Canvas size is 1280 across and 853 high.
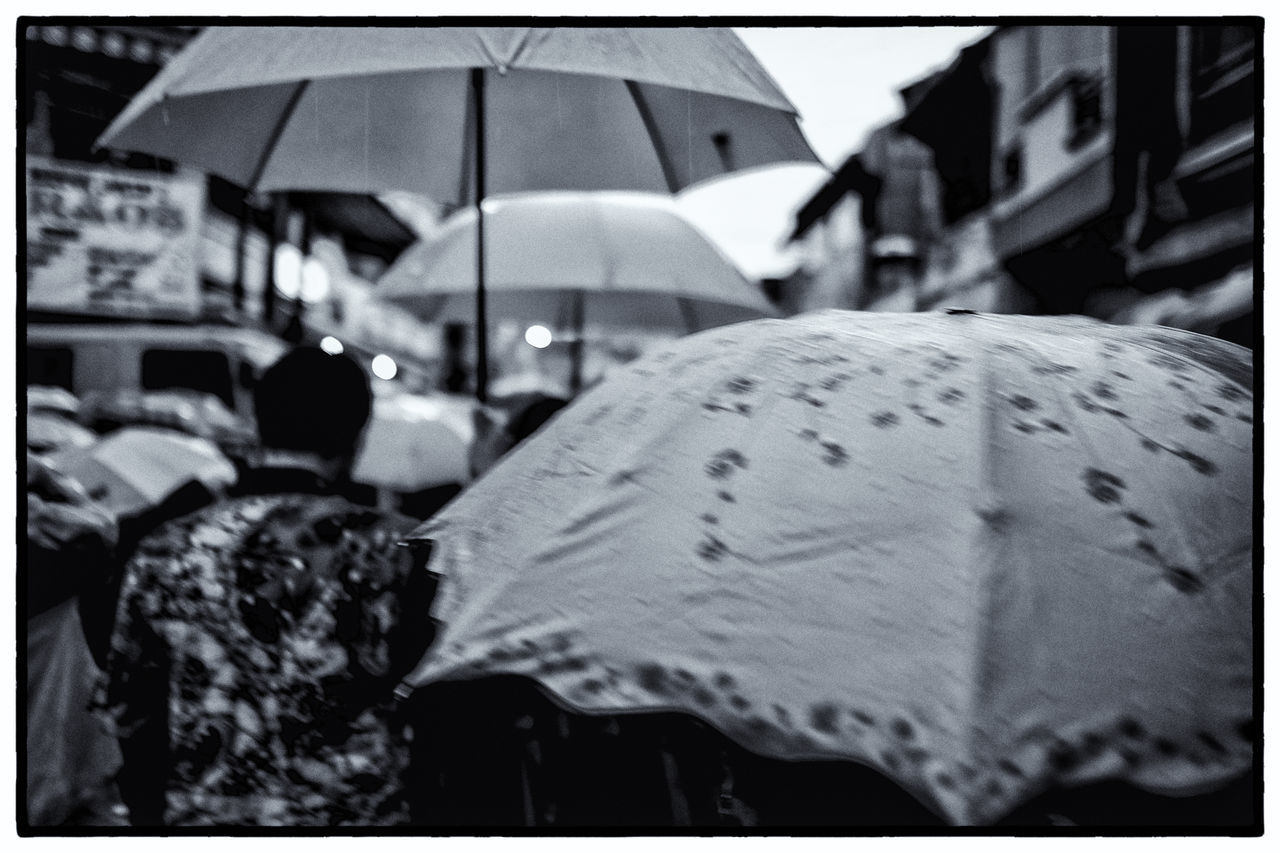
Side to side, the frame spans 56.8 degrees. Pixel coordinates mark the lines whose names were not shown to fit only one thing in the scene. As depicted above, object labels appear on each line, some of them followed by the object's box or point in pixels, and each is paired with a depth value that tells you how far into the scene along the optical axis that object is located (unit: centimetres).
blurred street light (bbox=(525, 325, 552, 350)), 677
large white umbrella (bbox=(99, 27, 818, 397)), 330
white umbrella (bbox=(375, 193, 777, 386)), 567
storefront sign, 354
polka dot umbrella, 184
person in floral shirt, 240
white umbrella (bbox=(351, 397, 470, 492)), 733
